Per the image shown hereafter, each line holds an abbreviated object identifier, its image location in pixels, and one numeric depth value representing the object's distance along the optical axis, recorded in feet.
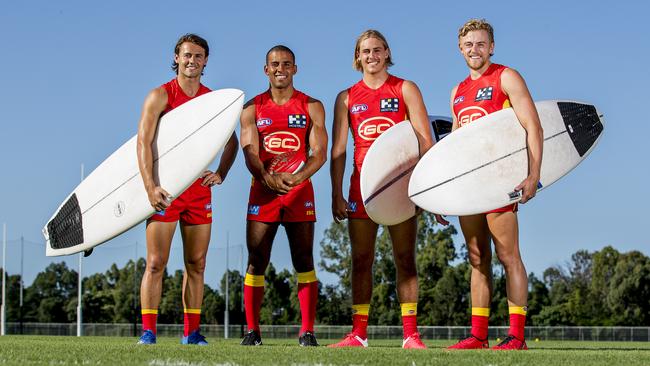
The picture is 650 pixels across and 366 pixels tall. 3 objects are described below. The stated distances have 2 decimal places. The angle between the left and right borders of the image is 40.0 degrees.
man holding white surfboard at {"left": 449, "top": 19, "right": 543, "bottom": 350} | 18.95
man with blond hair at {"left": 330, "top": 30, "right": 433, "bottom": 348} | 20.36
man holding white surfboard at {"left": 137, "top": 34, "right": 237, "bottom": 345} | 21.18
